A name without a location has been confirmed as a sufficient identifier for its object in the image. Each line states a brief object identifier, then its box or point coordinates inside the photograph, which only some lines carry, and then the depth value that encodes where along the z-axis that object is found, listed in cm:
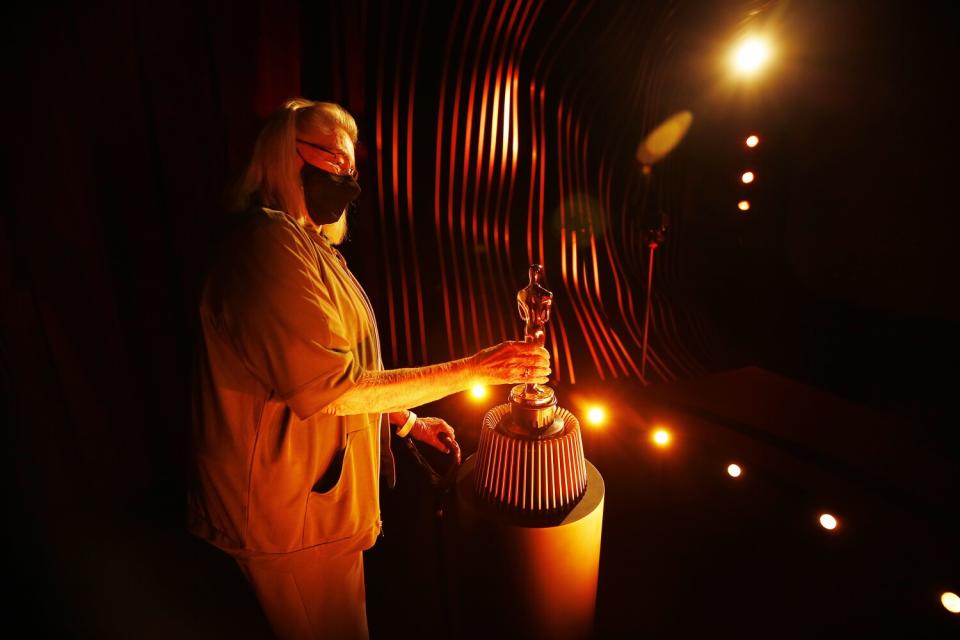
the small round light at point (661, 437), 234
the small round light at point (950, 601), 145
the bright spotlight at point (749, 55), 344
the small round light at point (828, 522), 180
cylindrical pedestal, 134
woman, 109
